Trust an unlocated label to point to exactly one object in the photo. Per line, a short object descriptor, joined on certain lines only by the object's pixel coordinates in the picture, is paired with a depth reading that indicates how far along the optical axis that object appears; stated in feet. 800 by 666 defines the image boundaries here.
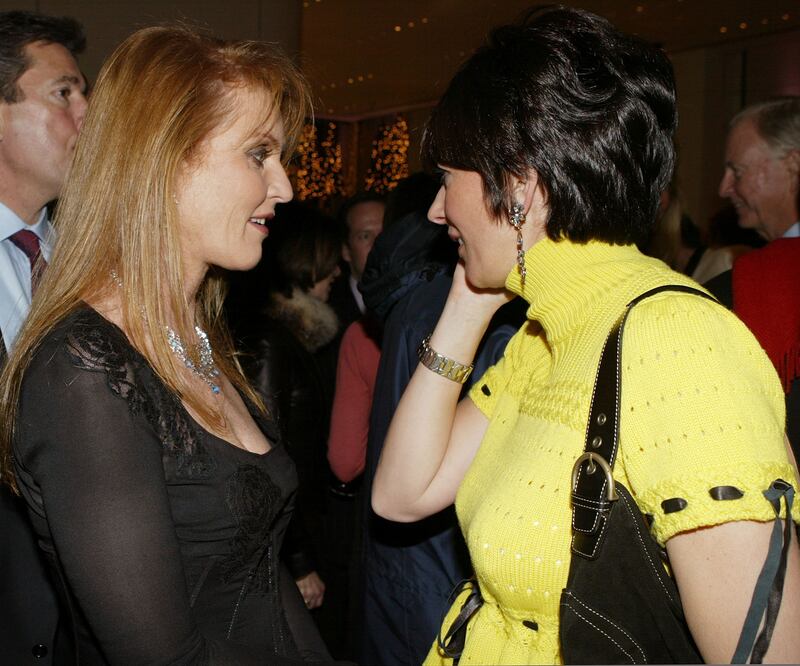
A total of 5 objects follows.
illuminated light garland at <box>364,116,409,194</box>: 44.39
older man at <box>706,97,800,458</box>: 6.04
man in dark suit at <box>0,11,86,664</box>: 7.47
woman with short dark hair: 3.26
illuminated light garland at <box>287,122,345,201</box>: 44.39
